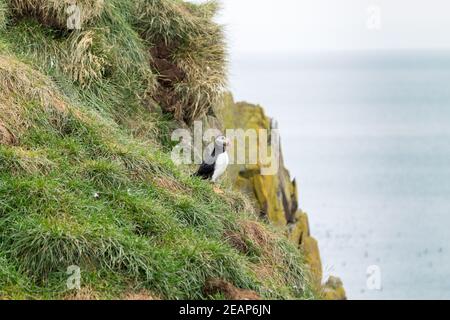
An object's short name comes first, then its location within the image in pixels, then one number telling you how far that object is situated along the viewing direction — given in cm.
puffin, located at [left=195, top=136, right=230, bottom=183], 975
